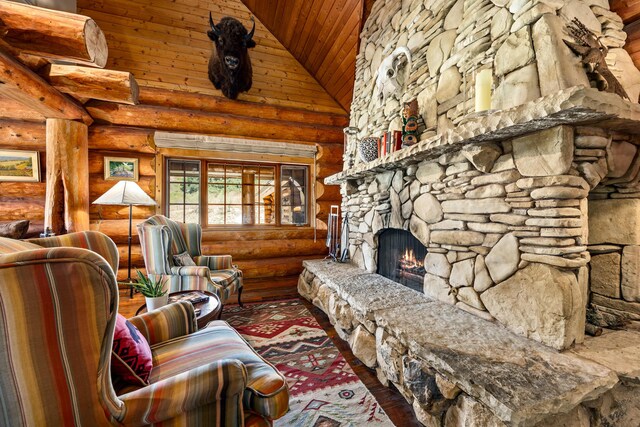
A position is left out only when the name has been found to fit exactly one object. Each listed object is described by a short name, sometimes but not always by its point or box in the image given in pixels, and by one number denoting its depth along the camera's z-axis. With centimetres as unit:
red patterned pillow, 98
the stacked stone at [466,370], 113
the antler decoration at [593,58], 145
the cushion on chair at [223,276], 283
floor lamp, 312
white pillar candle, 174
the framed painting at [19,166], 323
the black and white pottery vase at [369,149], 287
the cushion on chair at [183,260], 297
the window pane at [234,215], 434
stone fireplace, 129
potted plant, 181
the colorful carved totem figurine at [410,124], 240
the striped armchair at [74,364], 68
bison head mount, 371
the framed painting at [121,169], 360
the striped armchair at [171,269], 268
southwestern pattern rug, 159
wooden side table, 185
